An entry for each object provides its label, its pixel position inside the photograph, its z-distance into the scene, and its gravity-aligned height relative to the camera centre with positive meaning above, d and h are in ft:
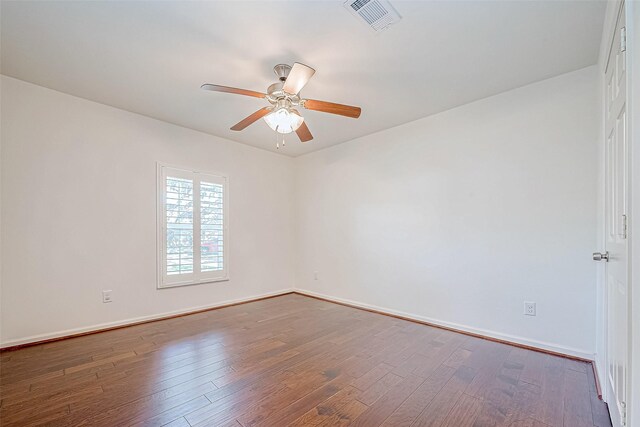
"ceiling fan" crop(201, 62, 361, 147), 7.47 +3.00
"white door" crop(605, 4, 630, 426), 3.94 -0.20
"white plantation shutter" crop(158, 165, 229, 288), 11.60 -0.56
